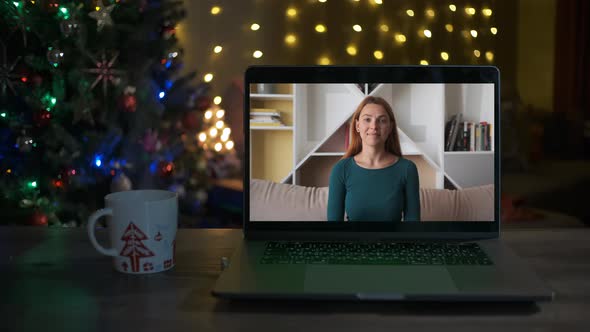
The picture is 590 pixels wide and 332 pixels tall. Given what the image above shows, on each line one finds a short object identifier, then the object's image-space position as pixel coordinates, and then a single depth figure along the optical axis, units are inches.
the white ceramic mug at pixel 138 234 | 29.4
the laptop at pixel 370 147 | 33.4
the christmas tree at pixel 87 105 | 82.2
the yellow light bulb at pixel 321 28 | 123.8
